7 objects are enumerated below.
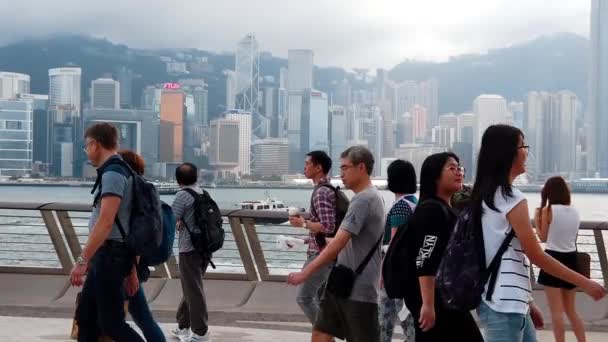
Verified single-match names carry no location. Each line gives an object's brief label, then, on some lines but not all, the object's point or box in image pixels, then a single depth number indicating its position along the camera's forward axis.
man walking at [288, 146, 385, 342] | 5.45
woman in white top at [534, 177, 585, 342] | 6.94
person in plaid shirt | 6.57
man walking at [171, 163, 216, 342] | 7.75
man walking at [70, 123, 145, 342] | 5.29
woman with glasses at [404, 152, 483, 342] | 4.46
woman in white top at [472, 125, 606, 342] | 4.11
